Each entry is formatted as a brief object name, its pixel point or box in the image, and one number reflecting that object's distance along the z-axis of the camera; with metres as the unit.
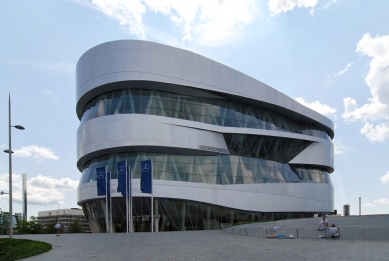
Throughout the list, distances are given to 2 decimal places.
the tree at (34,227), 60.34
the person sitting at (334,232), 23.08
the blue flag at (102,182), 38.09
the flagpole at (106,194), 37.95
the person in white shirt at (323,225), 24.33
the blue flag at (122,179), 35.94
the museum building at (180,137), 39.44
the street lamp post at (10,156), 26.22
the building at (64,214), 153.34
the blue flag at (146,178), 34.69
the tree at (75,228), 65.79
